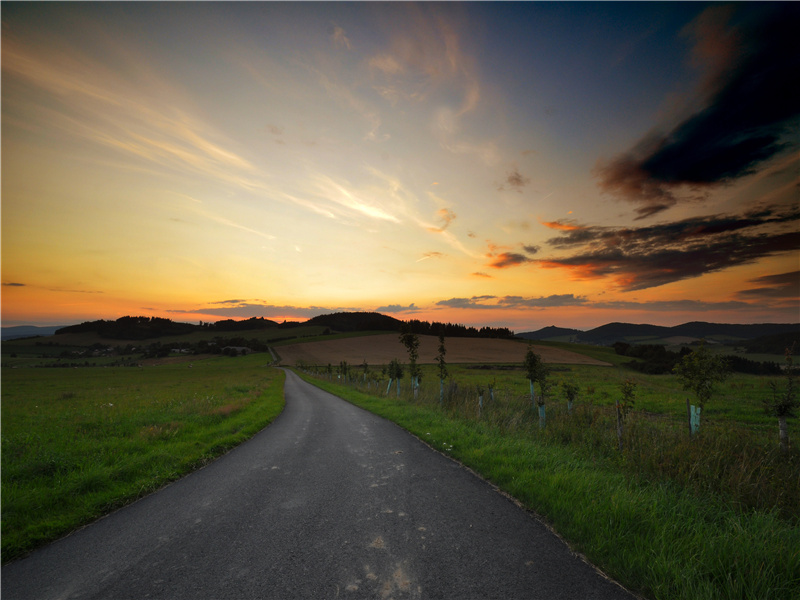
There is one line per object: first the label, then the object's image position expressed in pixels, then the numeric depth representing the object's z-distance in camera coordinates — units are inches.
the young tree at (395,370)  1294.4
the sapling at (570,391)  623.8
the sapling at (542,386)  489.7
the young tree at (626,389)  503.8
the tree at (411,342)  1140.9
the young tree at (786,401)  360.8
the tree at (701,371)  506.3
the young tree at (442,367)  957.2
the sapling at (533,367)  808.3
